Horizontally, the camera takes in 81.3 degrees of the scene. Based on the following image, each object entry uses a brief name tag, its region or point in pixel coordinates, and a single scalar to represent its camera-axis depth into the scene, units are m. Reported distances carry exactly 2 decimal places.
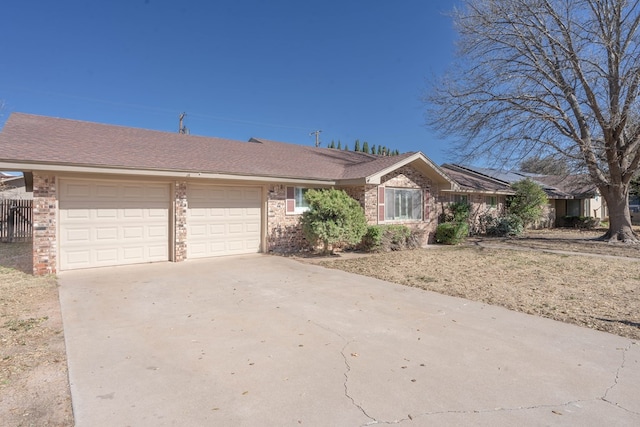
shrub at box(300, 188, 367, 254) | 11.20
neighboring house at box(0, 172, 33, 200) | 20.30
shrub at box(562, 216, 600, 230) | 24.69
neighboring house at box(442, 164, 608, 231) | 19.52
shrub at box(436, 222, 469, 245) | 15.34
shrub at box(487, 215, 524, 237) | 18.76
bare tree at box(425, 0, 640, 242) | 13.83
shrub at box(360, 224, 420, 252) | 12.52
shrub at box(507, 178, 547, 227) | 20.19
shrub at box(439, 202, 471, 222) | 17.25
